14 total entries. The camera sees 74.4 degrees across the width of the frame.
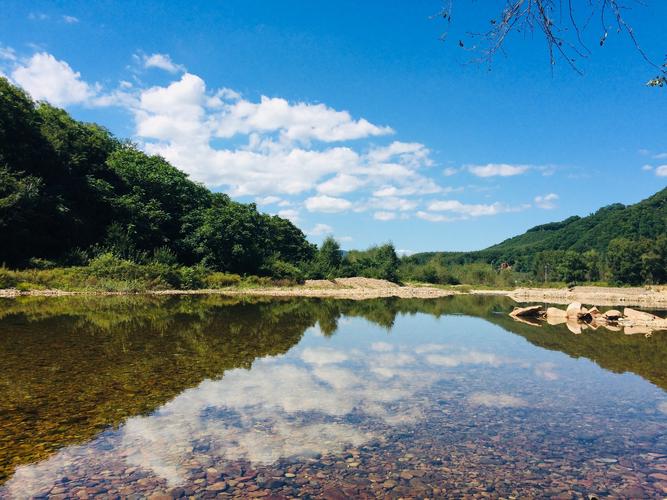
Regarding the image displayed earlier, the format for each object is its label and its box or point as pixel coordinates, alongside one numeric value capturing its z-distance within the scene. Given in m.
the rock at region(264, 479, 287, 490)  4.17
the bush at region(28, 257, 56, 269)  30.56
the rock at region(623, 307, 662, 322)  22.70
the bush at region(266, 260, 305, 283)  48.62
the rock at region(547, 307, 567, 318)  24.50
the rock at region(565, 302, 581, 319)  23.87
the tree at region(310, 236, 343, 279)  56.97
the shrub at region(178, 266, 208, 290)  35.88
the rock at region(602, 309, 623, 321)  22.64
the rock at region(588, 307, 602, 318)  24.10
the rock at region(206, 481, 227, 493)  4.08
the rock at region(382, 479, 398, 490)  4.23
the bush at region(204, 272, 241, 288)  38.50
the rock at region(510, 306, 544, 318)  25.28
